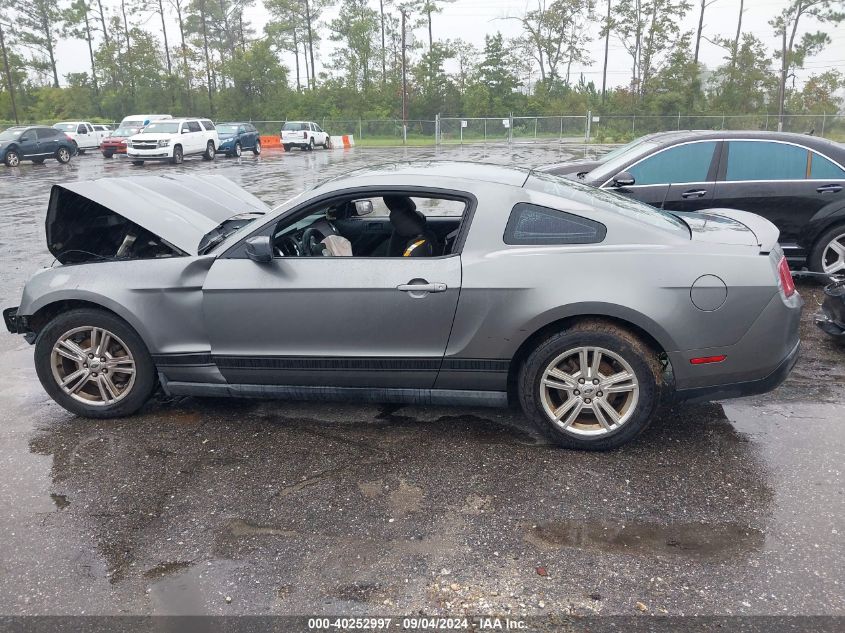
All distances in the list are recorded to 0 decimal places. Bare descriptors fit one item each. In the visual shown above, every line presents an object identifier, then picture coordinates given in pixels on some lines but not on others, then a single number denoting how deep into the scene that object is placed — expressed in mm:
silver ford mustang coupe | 3705
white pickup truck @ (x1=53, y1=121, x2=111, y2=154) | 36906
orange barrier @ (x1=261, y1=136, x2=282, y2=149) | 45000
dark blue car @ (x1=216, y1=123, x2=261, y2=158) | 33906
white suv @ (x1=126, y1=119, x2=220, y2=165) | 28406
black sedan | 7055
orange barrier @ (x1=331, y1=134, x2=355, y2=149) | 44625
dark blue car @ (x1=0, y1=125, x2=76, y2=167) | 28703
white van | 35281
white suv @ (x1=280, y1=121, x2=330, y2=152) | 39562
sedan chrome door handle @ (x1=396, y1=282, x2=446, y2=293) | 3826
